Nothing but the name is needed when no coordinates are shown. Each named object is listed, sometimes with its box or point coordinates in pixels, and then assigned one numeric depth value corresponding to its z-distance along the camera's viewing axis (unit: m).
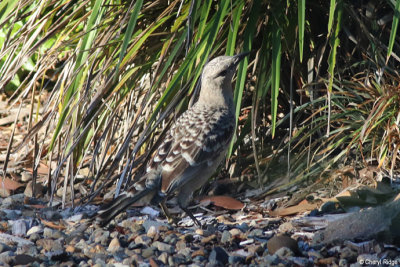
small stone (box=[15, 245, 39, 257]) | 6.77
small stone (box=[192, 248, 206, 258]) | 6.41
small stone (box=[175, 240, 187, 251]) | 6.73
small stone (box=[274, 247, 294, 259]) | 6.24
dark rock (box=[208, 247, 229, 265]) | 6.23
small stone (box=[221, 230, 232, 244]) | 6.84
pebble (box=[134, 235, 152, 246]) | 6.99
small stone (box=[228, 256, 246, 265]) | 6.20
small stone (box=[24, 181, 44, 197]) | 9.78
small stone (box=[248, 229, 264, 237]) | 7.03
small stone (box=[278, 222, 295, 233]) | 7.16
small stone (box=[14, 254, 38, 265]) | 6.38
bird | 7.64
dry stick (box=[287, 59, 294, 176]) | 8.00
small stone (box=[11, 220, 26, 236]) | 7.64
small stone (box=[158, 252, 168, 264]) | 6.35
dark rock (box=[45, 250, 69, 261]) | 6.52
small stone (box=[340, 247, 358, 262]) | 6.12
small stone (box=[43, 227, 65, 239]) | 7.43
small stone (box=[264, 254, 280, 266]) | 6.06
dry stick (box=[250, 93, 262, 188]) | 8.26
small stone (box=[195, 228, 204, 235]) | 7.27
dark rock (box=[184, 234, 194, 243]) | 7.03
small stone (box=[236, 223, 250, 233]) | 7.33
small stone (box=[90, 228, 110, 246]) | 7.10
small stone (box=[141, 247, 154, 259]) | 6.55
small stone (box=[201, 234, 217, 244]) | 6.87
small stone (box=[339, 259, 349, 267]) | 6.00
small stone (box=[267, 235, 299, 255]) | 6.35
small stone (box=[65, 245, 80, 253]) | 6.76
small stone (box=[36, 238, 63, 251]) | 6.86
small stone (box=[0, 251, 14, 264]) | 6.35
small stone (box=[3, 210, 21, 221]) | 8.45
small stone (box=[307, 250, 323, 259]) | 6.24
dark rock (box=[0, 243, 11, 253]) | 6.81
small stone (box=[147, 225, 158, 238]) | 7.18
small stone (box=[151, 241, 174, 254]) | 6.67
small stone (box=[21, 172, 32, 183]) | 10.40
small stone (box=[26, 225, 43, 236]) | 7.58
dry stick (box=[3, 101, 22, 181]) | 8.59
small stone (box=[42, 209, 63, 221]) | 8.42
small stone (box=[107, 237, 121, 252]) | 6.80
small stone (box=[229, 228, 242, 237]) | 7.06
